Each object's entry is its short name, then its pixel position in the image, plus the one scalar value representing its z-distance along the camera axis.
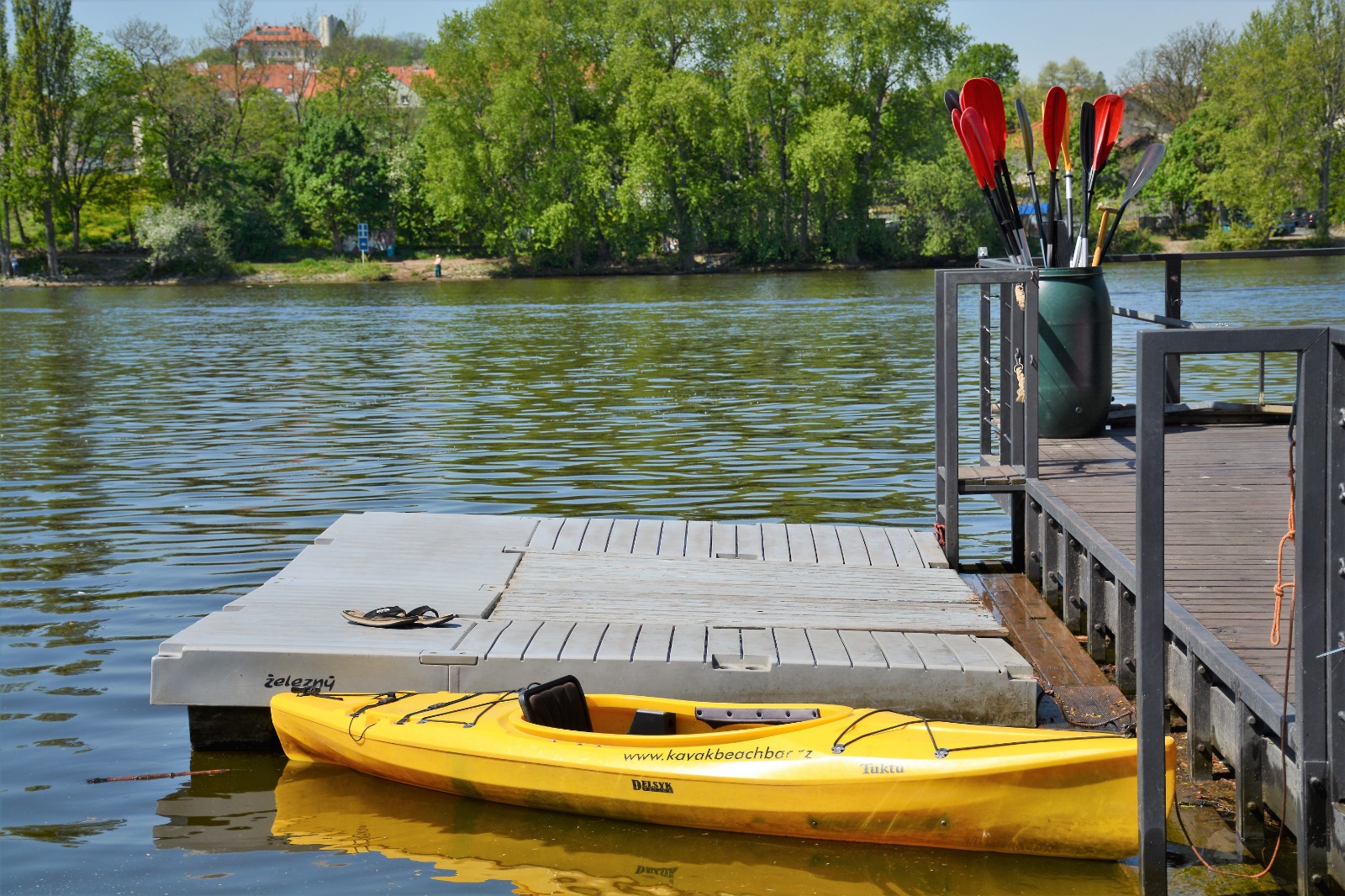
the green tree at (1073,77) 82.31
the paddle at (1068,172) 9.00
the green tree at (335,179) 62.16
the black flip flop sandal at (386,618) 6.32
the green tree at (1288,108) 57.25
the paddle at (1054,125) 8.76
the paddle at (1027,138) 8.80
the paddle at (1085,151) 8.63
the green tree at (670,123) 59.03
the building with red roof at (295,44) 69.25
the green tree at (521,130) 58.25
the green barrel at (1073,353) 8.41
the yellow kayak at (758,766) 4.77
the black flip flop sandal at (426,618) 6.37
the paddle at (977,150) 8.39
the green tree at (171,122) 64.12
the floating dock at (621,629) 5.82
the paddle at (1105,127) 8.80
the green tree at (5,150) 61.00
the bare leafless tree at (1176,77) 69.19
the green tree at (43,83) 61.25
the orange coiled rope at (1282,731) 4.02
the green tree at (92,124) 62.69
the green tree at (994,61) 73.19
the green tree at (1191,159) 61.72
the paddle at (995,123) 8.42
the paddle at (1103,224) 8.55
